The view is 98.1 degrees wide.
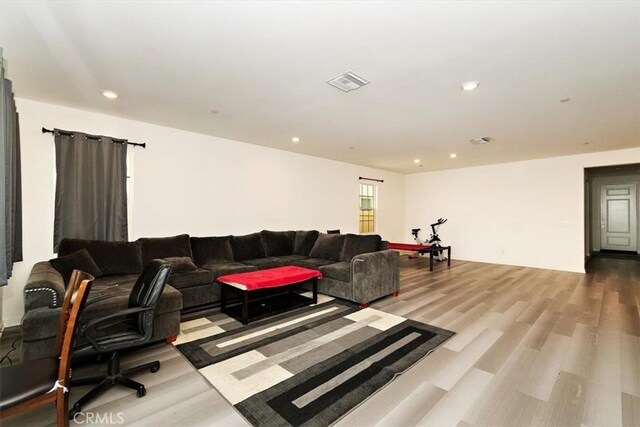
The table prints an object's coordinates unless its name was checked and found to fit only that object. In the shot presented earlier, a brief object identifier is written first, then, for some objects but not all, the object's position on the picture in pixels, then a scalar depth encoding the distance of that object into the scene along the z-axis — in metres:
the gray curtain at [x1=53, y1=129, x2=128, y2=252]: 3.62
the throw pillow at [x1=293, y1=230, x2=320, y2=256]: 5.58
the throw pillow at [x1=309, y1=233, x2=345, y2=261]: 4.99
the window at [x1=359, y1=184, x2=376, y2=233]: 8.16
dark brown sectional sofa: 2.29
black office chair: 1.87
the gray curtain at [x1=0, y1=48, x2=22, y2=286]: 1.70
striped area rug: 1.92
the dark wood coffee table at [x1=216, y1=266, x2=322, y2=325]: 3.36
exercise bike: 7.87
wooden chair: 1.26
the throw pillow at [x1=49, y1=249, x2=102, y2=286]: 2.97
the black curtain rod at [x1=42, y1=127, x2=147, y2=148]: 3.53
